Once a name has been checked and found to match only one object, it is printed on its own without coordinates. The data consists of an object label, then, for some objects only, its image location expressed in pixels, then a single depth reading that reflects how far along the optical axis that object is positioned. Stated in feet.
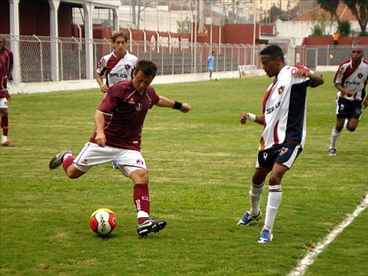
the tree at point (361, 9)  282.97
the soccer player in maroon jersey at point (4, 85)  48.24
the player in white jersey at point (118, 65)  39.69
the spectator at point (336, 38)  246.47
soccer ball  24.02
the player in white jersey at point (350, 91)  44.91
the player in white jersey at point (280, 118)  23.82
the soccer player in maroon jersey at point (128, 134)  23.89
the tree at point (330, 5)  296.92
